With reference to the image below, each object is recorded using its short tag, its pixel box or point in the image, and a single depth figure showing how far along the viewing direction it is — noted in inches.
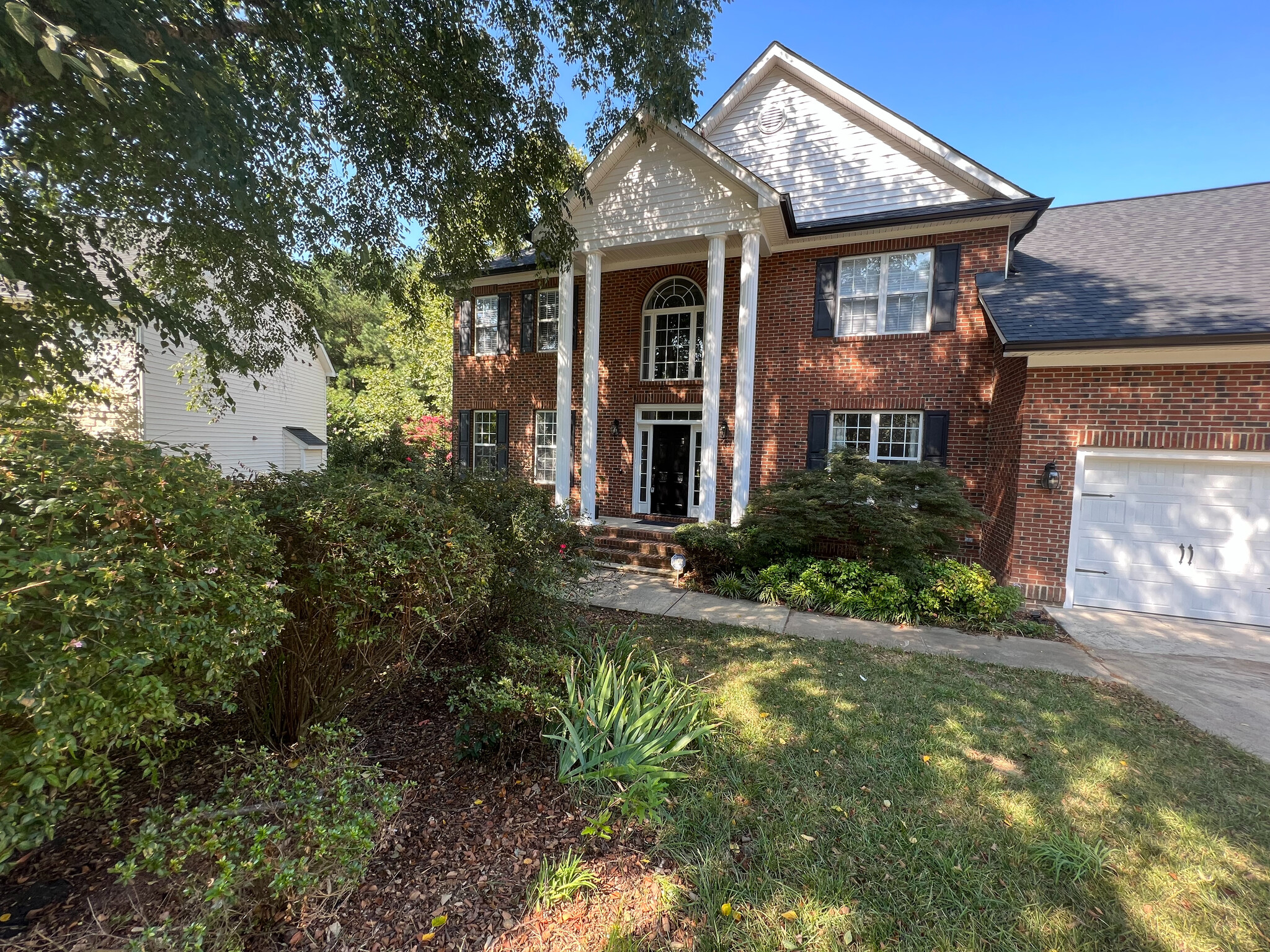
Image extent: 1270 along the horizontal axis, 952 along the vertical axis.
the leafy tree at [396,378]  898.1
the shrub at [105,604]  57.1
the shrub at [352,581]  105.0
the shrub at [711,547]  317.4
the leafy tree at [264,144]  139.9
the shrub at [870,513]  275.6
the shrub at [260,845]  69.8
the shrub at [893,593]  261.3
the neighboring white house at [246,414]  458.3
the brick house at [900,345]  270.2
